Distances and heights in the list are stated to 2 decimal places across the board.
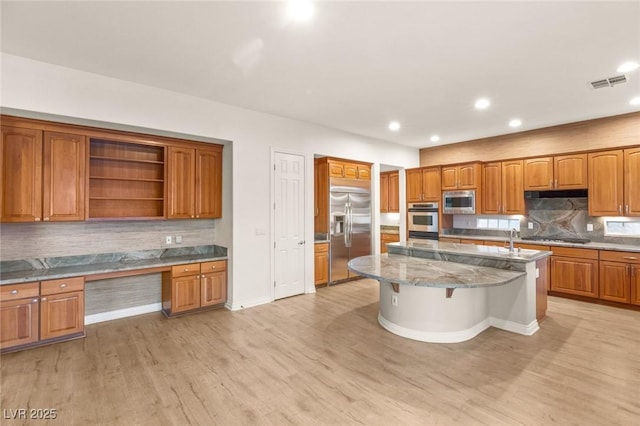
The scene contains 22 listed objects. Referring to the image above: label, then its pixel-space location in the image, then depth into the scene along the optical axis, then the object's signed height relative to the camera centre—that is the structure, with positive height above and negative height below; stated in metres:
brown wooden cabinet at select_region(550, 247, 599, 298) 4.65 -0.87
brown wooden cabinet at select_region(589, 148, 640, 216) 4.57 +0.48
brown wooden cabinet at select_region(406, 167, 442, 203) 6.78 +0.69
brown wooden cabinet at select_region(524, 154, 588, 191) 5.04 +0.71
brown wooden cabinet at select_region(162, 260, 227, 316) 4.11 -0.96
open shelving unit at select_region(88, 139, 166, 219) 3.97 +0.49
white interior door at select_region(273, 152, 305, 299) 4.95 -0.13
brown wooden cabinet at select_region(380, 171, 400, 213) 7.70 +0.58
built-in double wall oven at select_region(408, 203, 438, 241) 6.75 -0.12
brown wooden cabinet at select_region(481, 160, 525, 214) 5.72 +0.52
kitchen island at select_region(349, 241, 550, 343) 3.22 -0.88
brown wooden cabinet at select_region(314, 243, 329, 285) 5.60 -0.85
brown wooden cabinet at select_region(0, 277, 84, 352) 3.08 -0.98
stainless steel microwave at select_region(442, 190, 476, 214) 6.26 +0.27
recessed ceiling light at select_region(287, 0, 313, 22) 2.25 +1.54
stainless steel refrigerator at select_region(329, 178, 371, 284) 5.81 -0.14
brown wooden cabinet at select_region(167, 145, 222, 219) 4.25 +0.48
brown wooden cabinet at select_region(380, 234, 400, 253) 7.70 -0.58
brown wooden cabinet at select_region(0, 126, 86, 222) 3.20 +0.45
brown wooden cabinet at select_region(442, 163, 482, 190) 6.21 +0.79
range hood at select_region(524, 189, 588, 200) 5.16 +0.35
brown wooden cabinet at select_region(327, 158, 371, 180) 5.74 +0.89
